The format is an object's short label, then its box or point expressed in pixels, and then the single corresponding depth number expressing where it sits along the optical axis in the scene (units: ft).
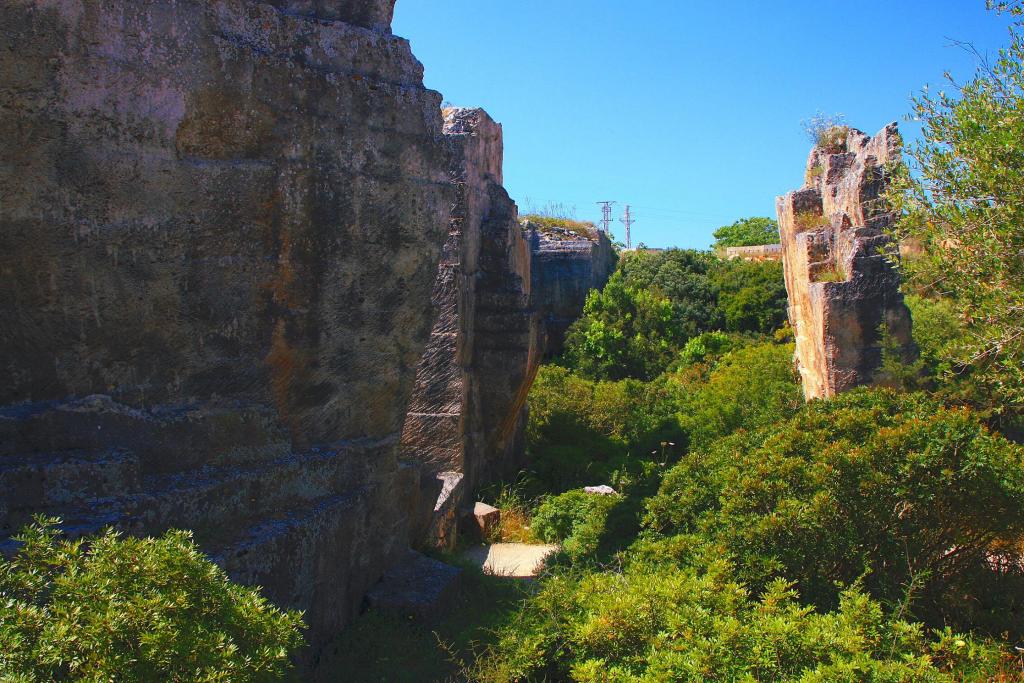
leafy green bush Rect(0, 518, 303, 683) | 7.09
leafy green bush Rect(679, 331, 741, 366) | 53.62
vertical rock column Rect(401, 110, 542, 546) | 24.89
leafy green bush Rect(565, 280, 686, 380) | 50.01
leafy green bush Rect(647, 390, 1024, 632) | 15.24
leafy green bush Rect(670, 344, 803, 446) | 32.37
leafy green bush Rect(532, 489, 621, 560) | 21.97
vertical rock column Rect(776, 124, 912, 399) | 31.78
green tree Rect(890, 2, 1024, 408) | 16.19
